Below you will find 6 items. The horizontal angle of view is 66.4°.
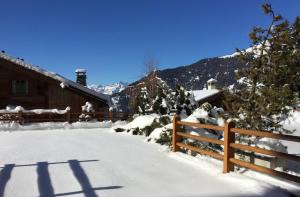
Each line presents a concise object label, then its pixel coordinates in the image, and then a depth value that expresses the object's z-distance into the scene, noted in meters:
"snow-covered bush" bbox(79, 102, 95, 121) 16.55
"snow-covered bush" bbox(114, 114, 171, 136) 10.96
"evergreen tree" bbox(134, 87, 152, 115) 14.93
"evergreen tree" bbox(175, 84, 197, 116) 12.47
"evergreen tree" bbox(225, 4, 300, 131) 7.55
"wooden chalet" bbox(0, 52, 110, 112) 18.27
